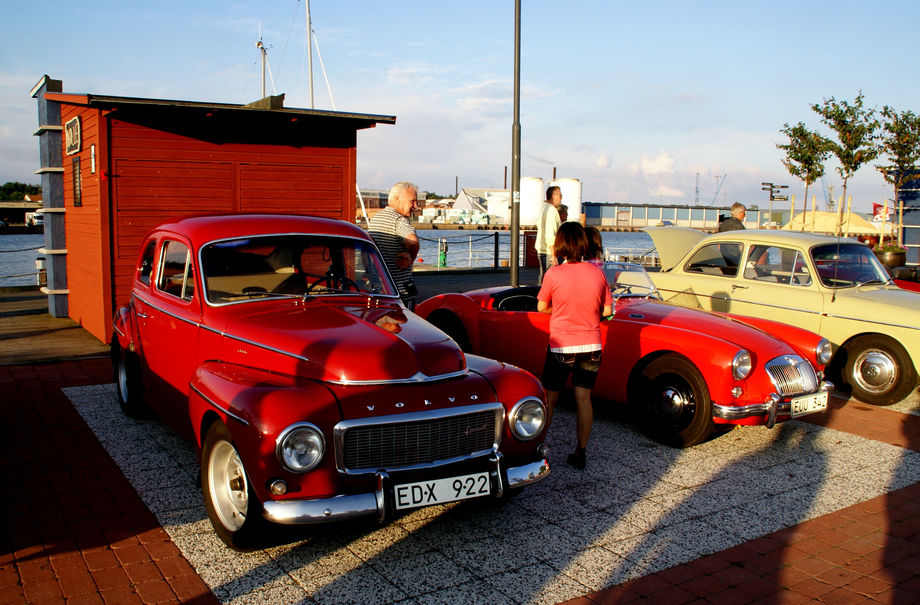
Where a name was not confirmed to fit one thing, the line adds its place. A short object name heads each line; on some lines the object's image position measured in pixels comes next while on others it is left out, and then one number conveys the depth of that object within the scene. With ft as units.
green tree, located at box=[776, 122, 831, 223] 70.33
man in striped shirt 22.13
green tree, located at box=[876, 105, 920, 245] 69.92
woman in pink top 17.47
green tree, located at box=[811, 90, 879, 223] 66.74
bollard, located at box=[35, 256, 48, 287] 47.19
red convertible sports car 18.62
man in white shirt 33.06
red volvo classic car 11.96
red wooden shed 31.07
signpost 75.05
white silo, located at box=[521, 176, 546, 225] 178.00
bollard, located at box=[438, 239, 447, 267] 86.94
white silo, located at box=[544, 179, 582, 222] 182.50
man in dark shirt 39.32
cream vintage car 25.26
